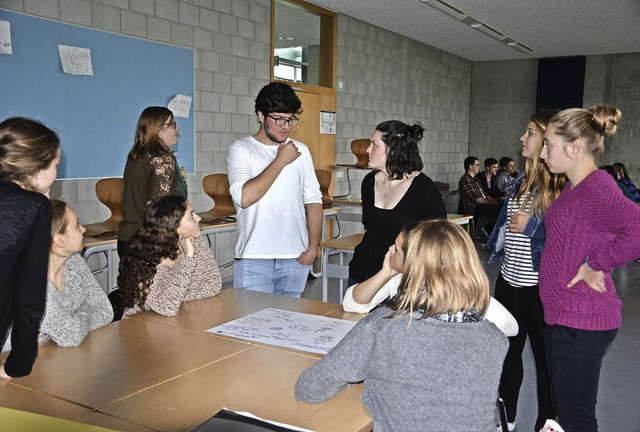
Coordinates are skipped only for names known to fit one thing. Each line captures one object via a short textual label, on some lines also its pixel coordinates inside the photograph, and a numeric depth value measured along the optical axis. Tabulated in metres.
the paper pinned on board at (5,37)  4.03
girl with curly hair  2.25
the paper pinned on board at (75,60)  4.43
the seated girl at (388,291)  1.64
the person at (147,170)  3.26
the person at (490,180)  9.16
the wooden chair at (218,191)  5.53
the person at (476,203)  8.42
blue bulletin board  4.18
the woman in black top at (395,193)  2.44
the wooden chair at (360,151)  7.09
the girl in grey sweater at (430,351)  1.29
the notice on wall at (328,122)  7.31
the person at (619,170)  7.71
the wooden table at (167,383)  1.36
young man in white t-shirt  2.41
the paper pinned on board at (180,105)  5.33
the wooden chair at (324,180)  6.40
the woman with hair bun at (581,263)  1.84
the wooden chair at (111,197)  4.56
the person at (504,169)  8.90
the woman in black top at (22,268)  1.26
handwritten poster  1.87
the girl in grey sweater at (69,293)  1.82
